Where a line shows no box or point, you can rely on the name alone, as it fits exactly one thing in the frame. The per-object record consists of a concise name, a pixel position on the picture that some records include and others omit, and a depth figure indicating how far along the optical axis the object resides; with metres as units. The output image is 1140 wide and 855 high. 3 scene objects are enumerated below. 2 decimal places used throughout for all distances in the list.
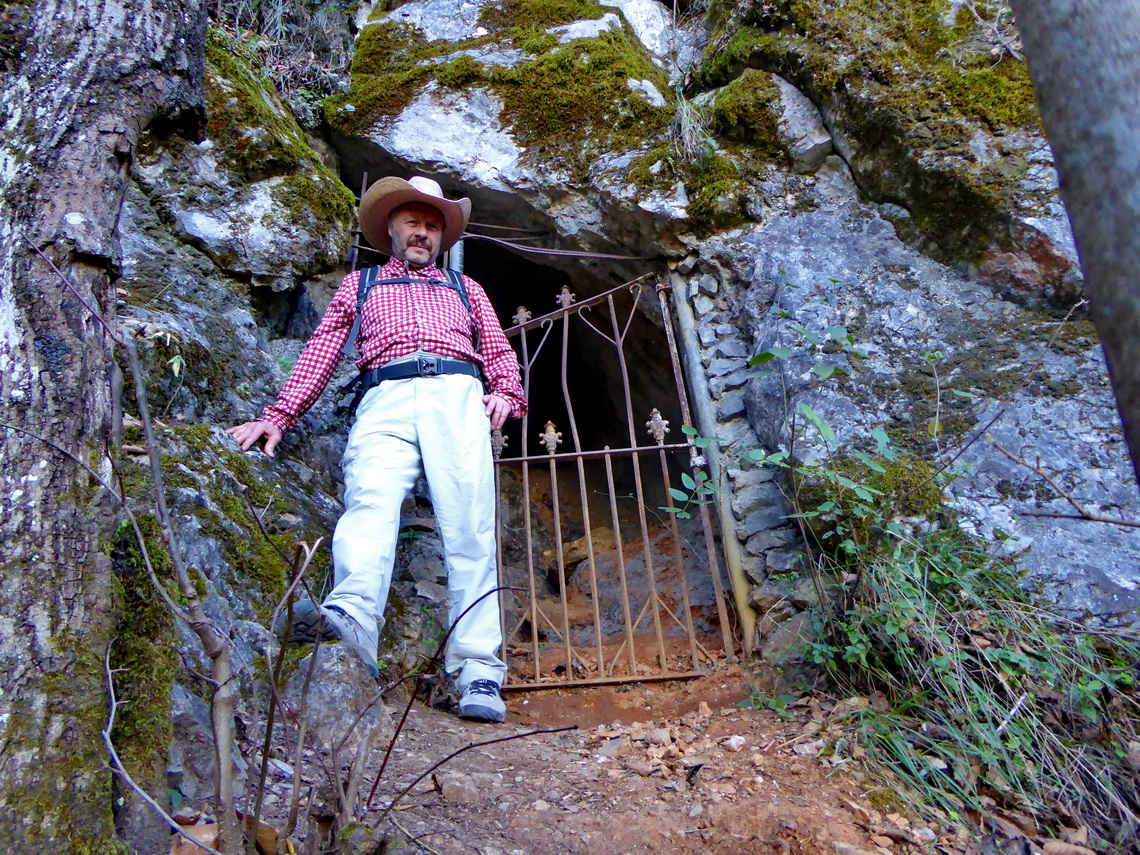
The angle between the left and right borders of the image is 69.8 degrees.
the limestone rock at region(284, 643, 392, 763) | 2.36
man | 2.80
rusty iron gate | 3.48
